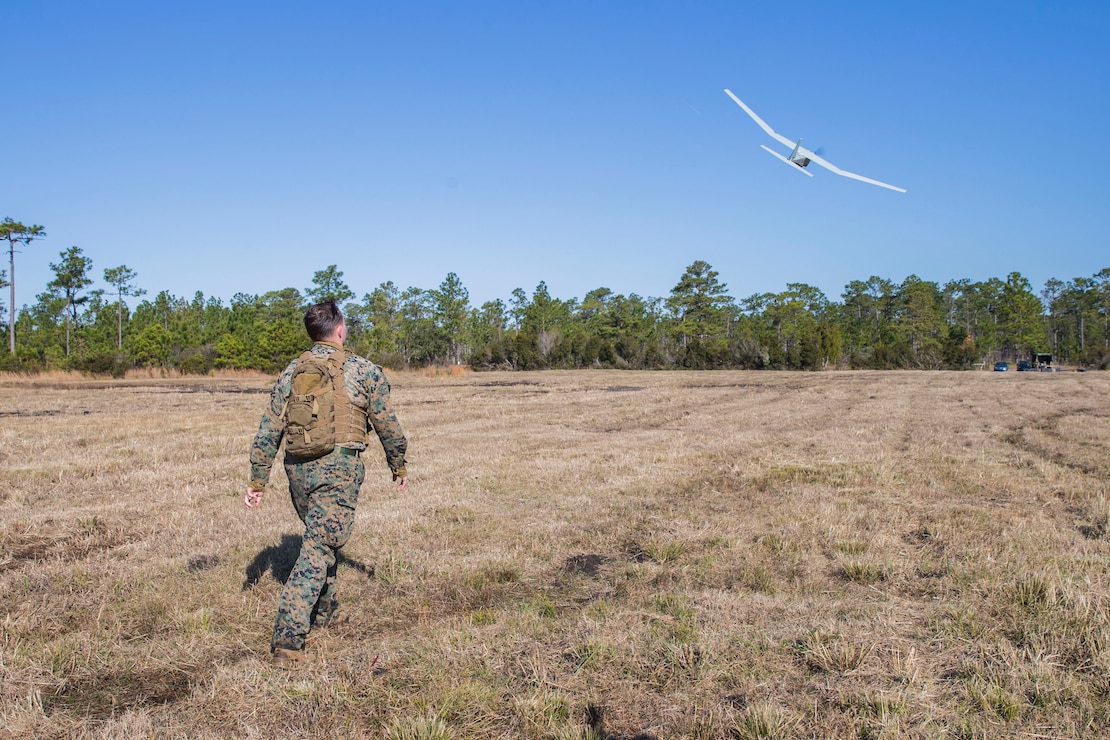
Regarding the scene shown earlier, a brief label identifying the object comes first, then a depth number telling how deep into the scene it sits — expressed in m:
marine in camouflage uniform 3.96
